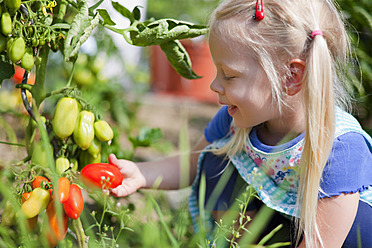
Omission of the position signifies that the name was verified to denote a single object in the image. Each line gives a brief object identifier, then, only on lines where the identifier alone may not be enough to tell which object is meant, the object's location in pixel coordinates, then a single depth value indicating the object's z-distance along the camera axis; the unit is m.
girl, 1.08
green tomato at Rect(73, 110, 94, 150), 1.01
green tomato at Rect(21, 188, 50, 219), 0.88
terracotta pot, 3.40
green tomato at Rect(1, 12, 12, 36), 0.89
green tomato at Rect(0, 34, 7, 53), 0.93
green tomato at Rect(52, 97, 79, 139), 0.99
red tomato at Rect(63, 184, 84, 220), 0.91
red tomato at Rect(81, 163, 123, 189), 1.00
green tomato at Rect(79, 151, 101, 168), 1.11
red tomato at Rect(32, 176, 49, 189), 0.93
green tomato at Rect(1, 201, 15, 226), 0.99
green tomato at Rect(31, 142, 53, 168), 1.00
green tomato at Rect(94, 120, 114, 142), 1.05
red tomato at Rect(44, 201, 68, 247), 0.92
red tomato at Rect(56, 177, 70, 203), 0.89
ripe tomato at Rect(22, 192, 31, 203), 0.91
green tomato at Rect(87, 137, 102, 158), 1.09
